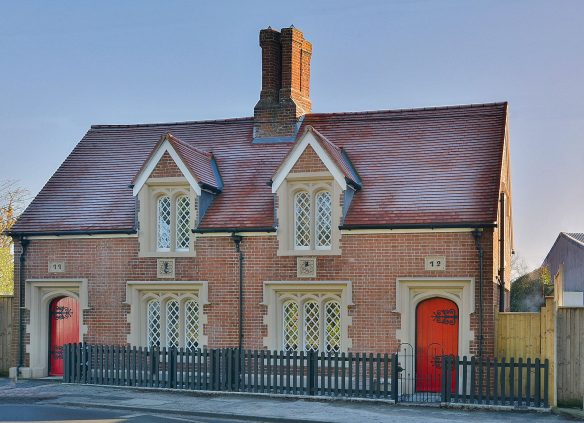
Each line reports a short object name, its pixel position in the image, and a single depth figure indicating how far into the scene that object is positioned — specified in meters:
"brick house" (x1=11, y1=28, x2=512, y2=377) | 23.22
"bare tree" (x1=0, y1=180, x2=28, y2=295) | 39.28
